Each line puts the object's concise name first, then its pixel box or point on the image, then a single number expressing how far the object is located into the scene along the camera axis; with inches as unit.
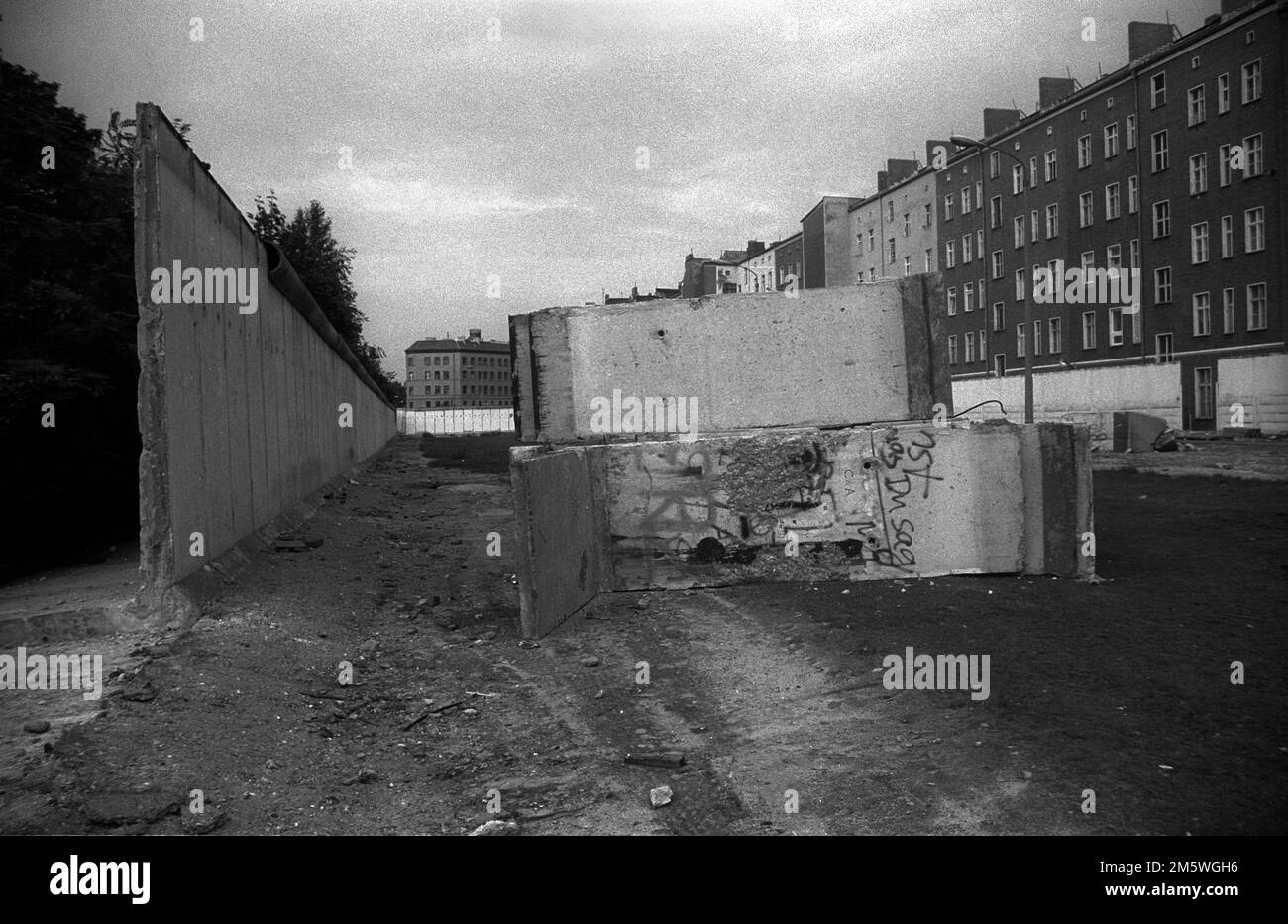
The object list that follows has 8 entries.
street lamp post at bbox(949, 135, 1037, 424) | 973.2
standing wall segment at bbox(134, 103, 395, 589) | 227.9
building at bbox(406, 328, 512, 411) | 5797.2
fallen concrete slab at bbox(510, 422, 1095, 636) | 311.6
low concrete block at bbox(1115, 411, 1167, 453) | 1104.2
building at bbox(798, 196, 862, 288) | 2738.7
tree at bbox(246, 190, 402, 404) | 992.6
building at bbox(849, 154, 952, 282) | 2362.2
